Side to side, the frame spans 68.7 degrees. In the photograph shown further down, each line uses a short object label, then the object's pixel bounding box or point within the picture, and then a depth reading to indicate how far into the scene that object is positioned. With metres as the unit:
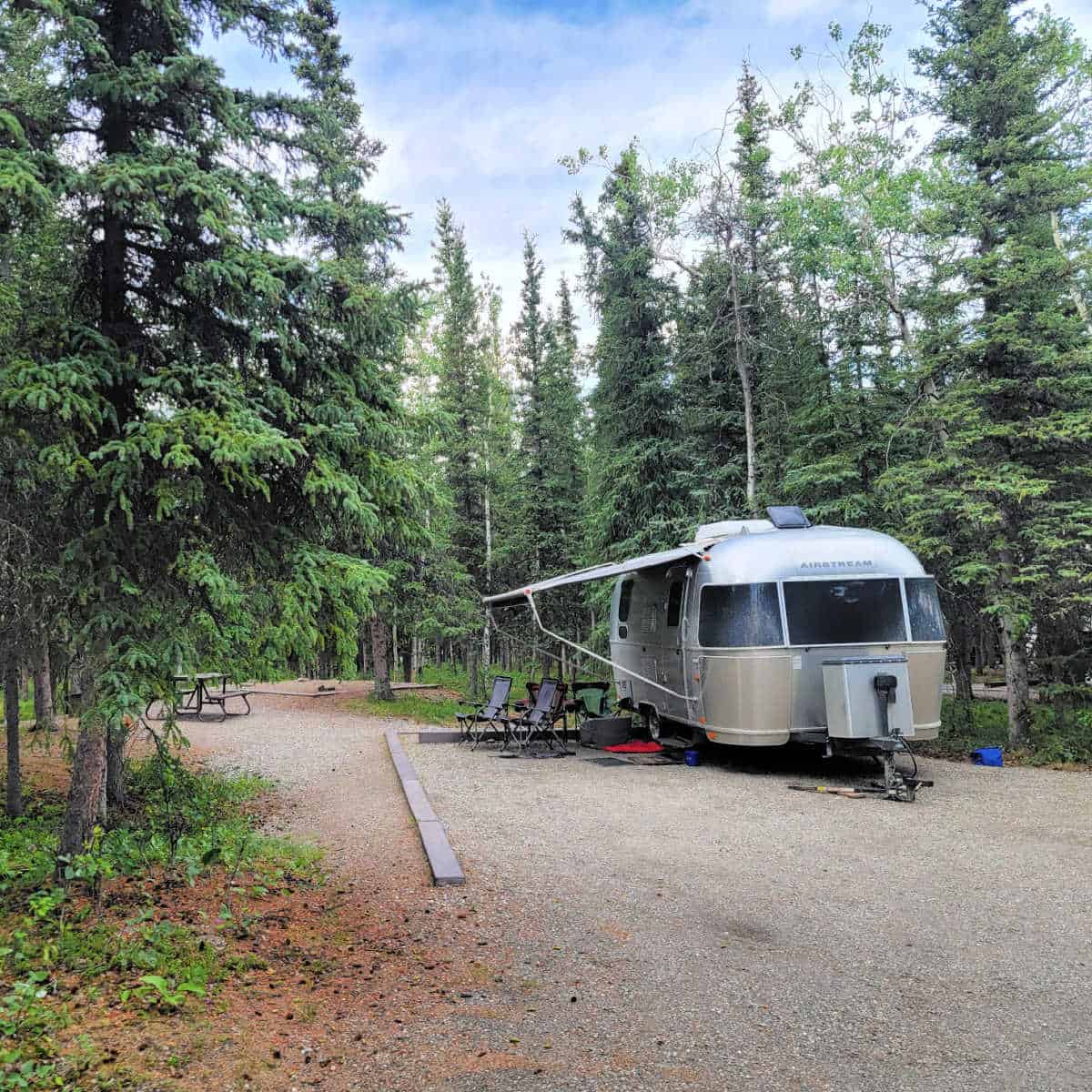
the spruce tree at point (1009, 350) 10.92
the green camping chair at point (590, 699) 13.50
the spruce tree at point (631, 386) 18.12
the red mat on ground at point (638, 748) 11.77
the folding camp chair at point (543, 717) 11.98
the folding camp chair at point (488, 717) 12.16
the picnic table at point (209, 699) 16.69
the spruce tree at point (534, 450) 22.28
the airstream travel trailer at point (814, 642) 8.72
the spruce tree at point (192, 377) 4.73
